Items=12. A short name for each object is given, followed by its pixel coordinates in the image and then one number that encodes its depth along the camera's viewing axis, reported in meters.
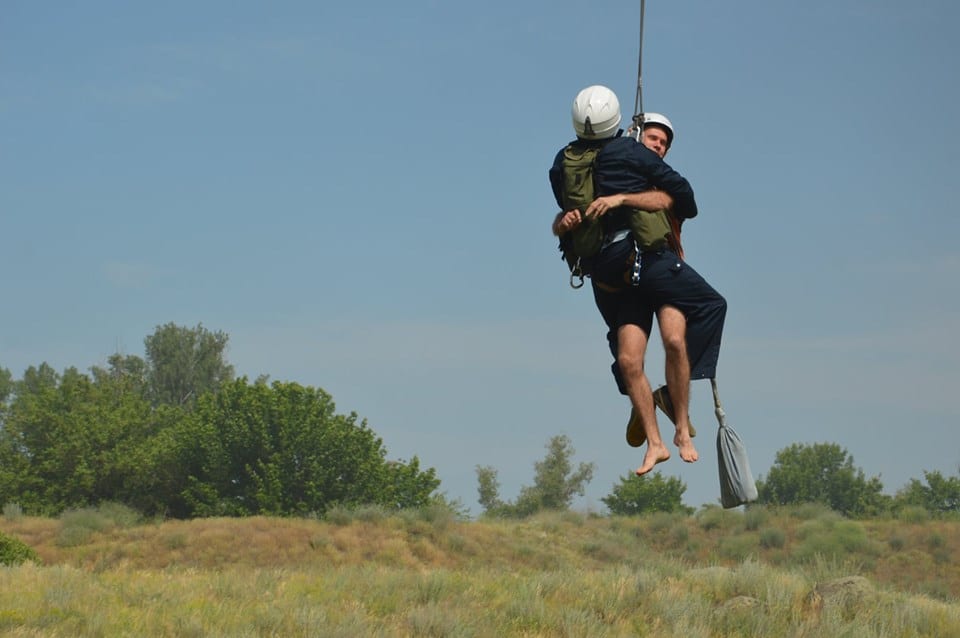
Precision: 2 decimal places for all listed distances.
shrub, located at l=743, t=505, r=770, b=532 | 59.72
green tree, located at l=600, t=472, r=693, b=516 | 88.12
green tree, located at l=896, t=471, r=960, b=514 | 94.44
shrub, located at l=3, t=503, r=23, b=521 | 55.62
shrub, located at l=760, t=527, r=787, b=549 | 56.97
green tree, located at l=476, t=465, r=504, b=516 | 91.56
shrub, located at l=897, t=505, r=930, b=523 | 59.16
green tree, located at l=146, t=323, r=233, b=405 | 102.31
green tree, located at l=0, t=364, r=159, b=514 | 70.50
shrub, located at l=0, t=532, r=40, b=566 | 24.89
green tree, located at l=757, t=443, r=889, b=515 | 97.12
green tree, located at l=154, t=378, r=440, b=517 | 69.19
